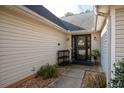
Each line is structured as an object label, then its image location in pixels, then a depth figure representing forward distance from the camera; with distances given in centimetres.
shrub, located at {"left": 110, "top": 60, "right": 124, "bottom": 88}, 156
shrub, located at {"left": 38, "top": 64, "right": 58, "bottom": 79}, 337
